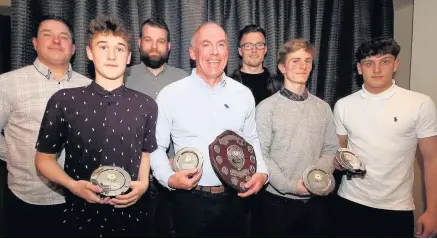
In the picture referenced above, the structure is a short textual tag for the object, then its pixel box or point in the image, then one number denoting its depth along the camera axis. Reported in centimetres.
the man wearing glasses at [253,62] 257
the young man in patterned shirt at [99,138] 151
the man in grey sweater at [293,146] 200
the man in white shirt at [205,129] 183
